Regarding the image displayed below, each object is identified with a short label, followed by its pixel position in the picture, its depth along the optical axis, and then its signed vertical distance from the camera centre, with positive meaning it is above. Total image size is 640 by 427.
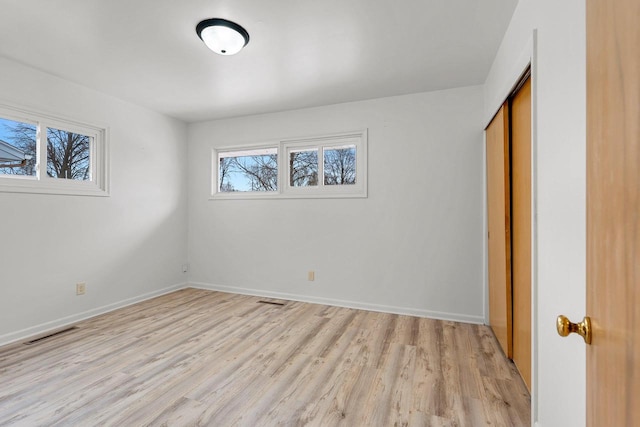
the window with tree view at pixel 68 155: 3.06 +0.63
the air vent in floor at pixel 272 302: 3.76 -1.12
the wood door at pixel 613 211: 0.49 +0.01
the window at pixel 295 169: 3.75 +0.61
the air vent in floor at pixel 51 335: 2.69 -1.13
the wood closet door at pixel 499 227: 2.28 -0.11
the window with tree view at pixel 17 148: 2.69 +0.61
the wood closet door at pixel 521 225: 1.89 -0.08
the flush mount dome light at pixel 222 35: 2.09 +1.29
